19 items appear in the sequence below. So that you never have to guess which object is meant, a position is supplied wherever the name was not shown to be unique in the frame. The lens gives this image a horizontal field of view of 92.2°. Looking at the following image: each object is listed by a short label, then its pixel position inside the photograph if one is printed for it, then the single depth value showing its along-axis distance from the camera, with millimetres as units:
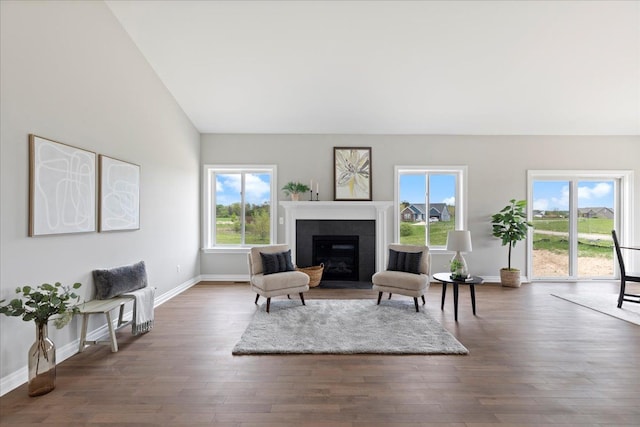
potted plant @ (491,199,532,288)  5461
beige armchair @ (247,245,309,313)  4145
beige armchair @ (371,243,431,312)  4102
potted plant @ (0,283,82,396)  2203
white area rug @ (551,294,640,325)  3936
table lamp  4023
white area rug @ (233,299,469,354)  2949
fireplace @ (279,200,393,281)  5762
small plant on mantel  5645
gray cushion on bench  3135
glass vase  2234
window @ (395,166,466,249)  6035
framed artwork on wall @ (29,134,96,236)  2489
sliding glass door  5965
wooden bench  2795
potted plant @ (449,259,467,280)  3951
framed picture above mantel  5855
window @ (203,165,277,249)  6070
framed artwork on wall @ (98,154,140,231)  3311
